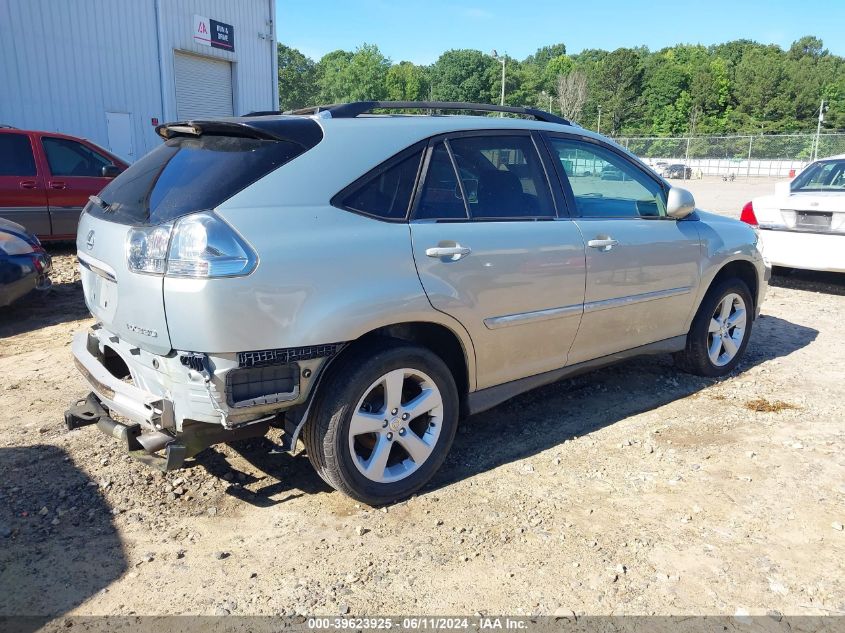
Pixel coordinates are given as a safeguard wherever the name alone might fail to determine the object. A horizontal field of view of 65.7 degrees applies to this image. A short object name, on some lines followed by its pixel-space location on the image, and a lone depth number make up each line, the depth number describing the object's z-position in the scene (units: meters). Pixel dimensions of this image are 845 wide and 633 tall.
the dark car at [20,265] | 6.24
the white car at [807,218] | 7.47
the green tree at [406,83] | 102.48
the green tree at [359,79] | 99.00
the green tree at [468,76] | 101.75
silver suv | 2.66
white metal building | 14.11
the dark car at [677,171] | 44.53
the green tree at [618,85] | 91.88
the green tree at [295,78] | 89.38
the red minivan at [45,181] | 8.78
